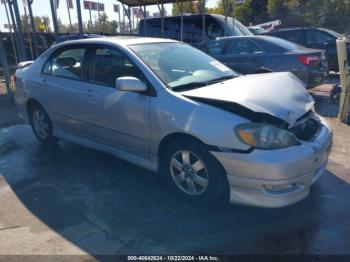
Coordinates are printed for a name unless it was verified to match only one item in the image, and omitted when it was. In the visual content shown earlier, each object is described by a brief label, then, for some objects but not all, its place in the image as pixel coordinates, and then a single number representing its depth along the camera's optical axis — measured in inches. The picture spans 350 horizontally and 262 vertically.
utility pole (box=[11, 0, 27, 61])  344.0
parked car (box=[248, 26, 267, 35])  684.4
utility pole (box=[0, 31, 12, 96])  324.8
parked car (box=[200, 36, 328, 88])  301.0
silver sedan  116.7
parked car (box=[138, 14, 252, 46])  461.4
